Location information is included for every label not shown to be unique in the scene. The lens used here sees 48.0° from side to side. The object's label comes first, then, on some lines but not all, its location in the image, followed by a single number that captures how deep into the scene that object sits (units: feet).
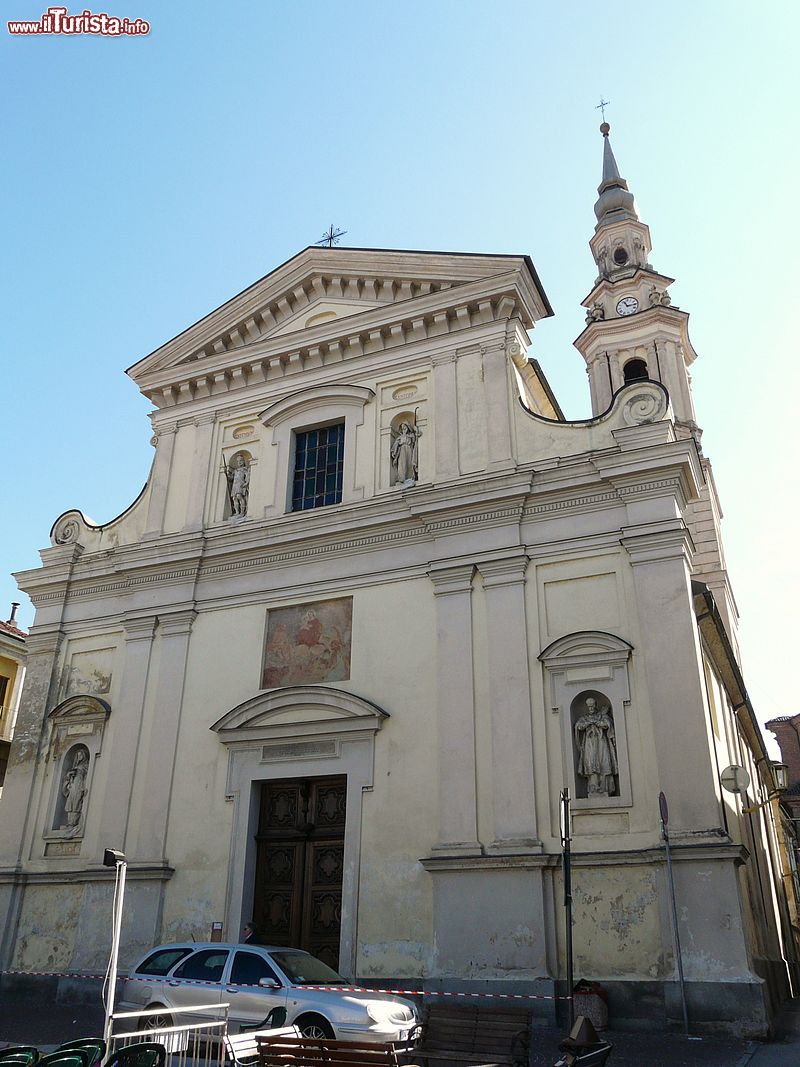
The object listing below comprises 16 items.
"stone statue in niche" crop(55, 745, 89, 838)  54.54
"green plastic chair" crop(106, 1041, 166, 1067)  19.06
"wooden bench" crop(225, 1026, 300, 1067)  23.31
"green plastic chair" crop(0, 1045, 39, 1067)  18.52
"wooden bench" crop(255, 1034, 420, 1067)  22.58
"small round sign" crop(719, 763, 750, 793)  42.22
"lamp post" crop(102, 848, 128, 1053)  22.22
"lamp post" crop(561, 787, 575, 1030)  33.60
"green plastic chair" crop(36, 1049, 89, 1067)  18.33
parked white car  29.66
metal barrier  22.98
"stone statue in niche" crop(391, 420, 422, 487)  54.68
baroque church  40.78
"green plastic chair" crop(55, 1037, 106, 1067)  19.88
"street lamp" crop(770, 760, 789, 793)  70.29
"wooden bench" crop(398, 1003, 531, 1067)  25.81
